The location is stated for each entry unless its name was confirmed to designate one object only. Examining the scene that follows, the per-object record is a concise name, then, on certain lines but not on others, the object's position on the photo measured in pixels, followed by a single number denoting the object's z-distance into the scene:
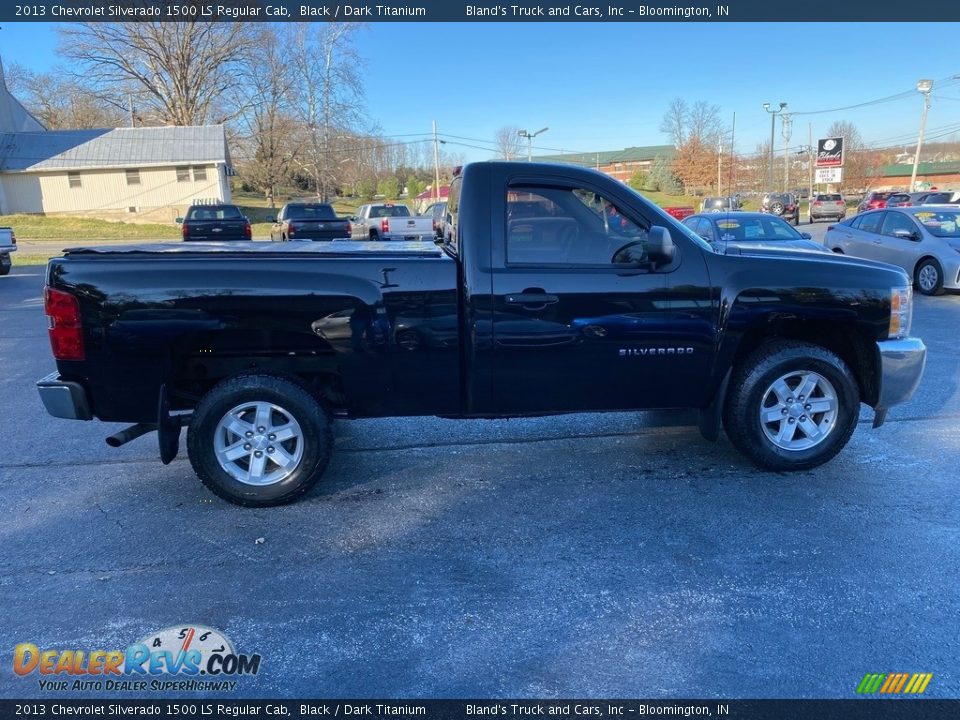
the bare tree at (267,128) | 47.09
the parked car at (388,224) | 21.03
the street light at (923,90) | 44.66
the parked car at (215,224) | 23.00
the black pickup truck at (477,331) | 3.93
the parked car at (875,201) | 35.91
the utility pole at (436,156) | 48.04
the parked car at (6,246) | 17.07
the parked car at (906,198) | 31.77
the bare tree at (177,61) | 48.03
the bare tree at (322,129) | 41.75
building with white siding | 40.03
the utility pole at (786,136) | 46.42
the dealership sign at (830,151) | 53.12
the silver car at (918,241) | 11.80
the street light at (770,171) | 35.52
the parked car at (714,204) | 21.86
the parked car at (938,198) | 29.97
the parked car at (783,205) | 36.28
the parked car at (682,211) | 20.96
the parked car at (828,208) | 36.88
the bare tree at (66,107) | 53.69
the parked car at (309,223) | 20.94
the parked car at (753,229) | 11.85
